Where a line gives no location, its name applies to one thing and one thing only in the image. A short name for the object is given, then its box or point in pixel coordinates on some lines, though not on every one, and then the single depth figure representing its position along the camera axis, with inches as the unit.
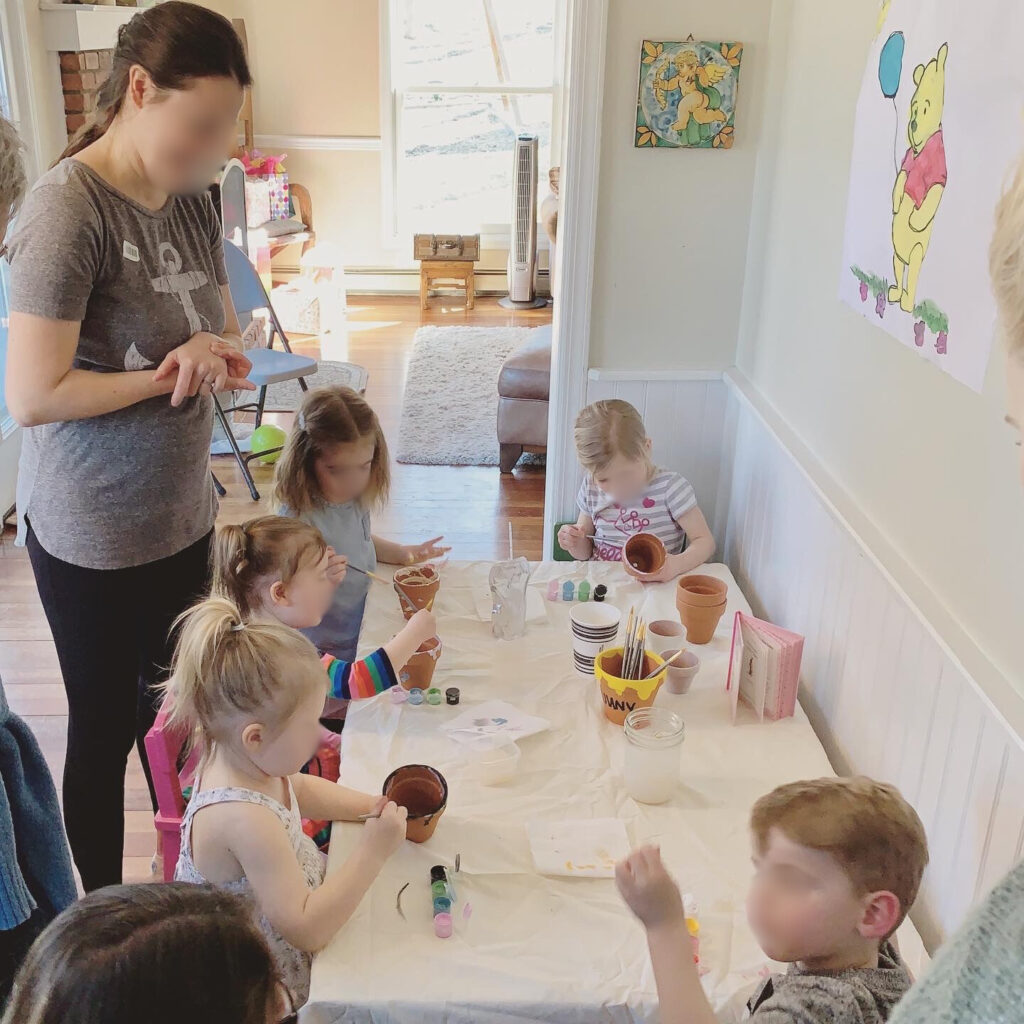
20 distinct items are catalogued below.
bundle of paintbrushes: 65.8
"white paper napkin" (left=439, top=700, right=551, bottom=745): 63.7
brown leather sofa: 166.2
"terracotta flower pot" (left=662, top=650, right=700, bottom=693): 68.7
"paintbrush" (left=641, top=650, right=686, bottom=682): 65.2
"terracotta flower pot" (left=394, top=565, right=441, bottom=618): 75.9
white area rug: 181.9
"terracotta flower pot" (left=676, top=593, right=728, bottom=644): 74.4
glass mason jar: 57.6
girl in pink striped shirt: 88.1
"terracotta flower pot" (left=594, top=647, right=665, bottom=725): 64.1
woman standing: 57.4
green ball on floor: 174.7
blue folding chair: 164.9
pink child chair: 62.7
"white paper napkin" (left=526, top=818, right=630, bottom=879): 53.4
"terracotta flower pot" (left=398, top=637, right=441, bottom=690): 68.7
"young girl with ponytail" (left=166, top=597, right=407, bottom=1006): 50.7
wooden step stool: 273.9
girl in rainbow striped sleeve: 66.3
